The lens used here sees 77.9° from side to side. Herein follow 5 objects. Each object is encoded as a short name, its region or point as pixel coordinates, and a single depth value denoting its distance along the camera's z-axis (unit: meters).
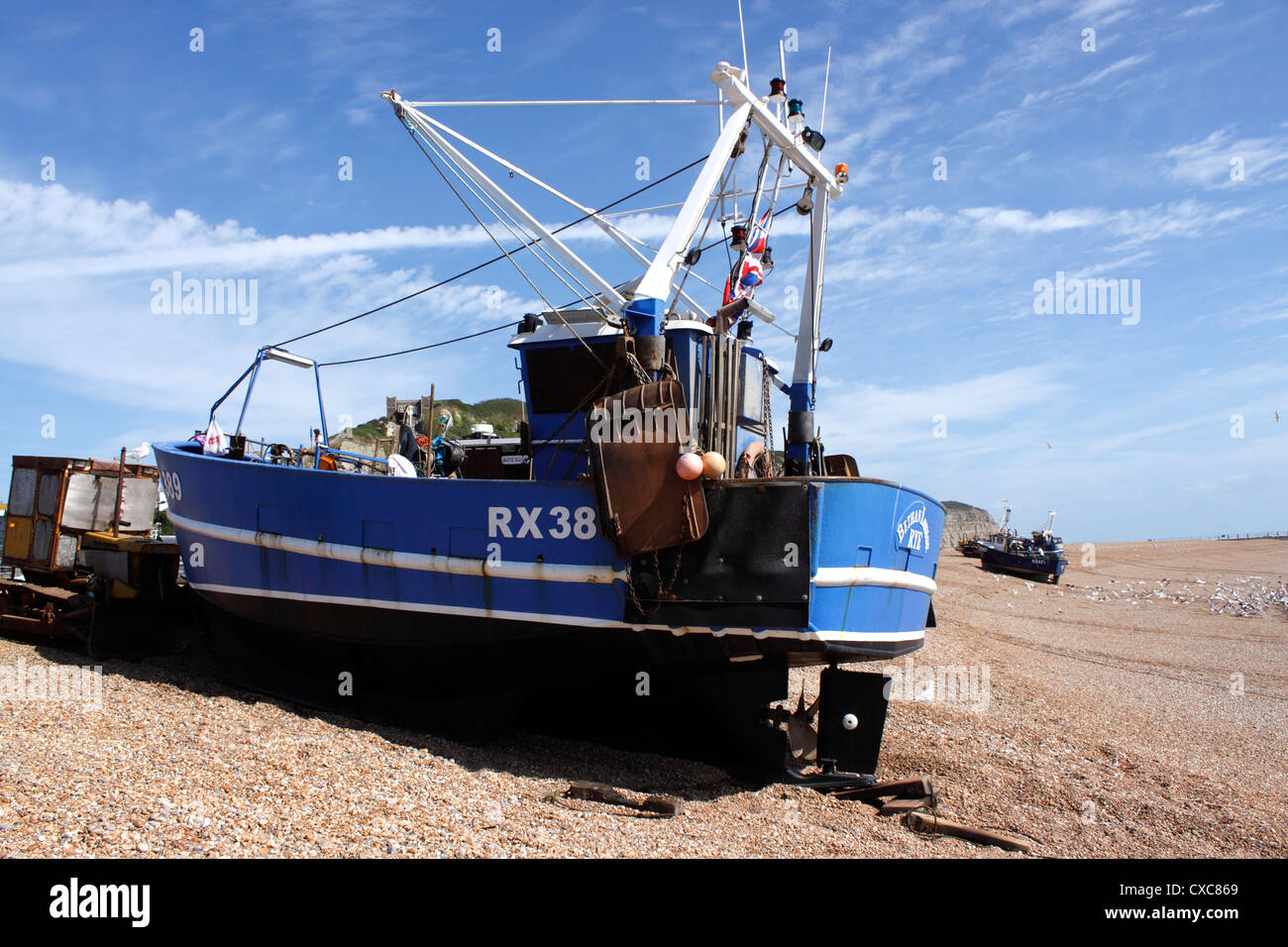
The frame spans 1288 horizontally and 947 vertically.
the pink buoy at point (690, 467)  5.79
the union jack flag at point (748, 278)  8.07
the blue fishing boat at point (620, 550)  6.04
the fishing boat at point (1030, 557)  39.38
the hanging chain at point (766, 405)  8.68
